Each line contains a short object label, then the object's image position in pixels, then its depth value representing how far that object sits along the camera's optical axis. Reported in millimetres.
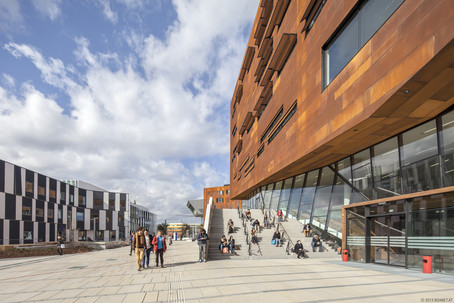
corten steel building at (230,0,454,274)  10375
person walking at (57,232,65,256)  25766
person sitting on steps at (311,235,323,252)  19188
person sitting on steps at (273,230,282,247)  20080
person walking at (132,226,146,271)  13578
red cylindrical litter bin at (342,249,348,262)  16516
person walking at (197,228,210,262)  16297
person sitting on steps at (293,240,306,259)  18062
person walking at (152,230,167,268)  14391
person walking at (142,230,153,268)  14252
